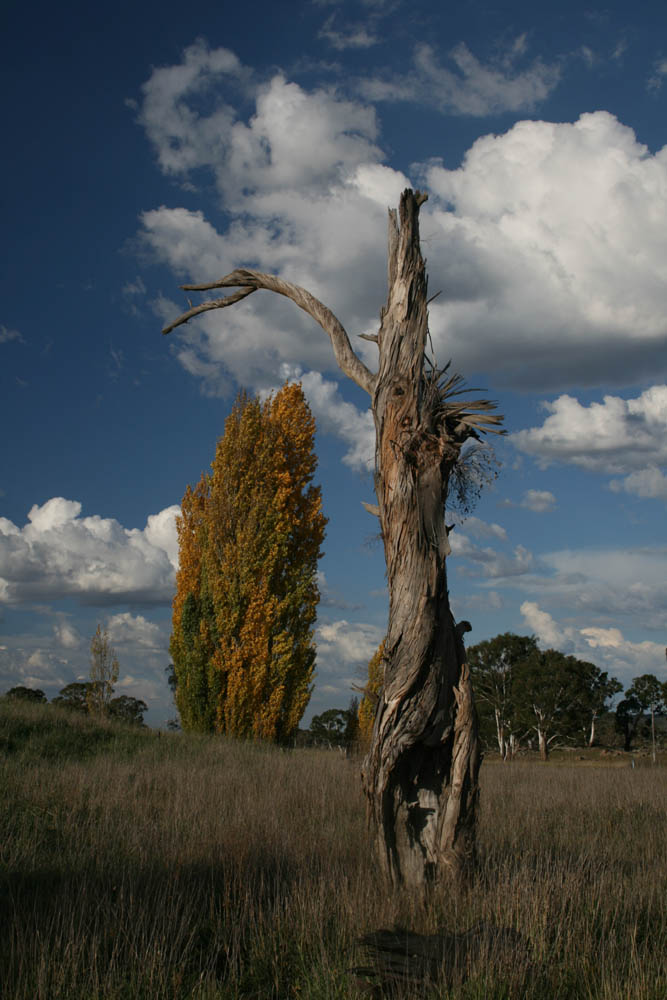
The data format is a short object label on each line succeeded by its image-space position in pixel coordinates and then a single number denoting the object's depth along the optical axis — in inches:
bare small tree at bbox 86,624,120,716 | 906.1
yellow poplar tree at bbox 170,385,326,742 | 726.5
